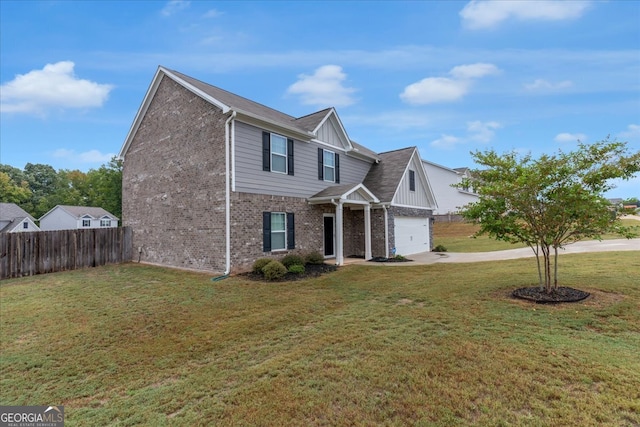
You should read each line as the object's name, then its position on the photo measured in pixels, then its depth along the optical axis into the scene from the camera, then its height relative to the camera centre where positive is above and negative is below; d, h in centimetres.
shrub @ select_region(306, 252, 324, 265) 1241 -138
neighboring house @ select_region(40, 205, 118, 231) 4147 +117
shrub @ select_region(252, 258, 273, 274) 1054 -136
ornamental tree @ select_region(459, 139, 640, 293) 633 +53
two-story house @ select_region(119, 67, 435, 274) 1105 +161
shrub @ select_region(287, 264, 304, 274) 1083 -156
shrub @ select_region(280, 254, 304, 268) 1147 -136
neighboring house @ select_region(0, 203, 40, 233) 3362 +95
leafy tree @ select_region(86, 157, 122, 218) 3794 +523
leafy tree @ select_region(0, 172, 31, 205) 4928 +579
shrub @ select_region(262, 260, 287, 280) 998 -149
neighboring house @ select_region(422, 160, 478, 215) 3183 +328
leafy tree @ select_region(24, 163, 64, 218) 5525 +799
